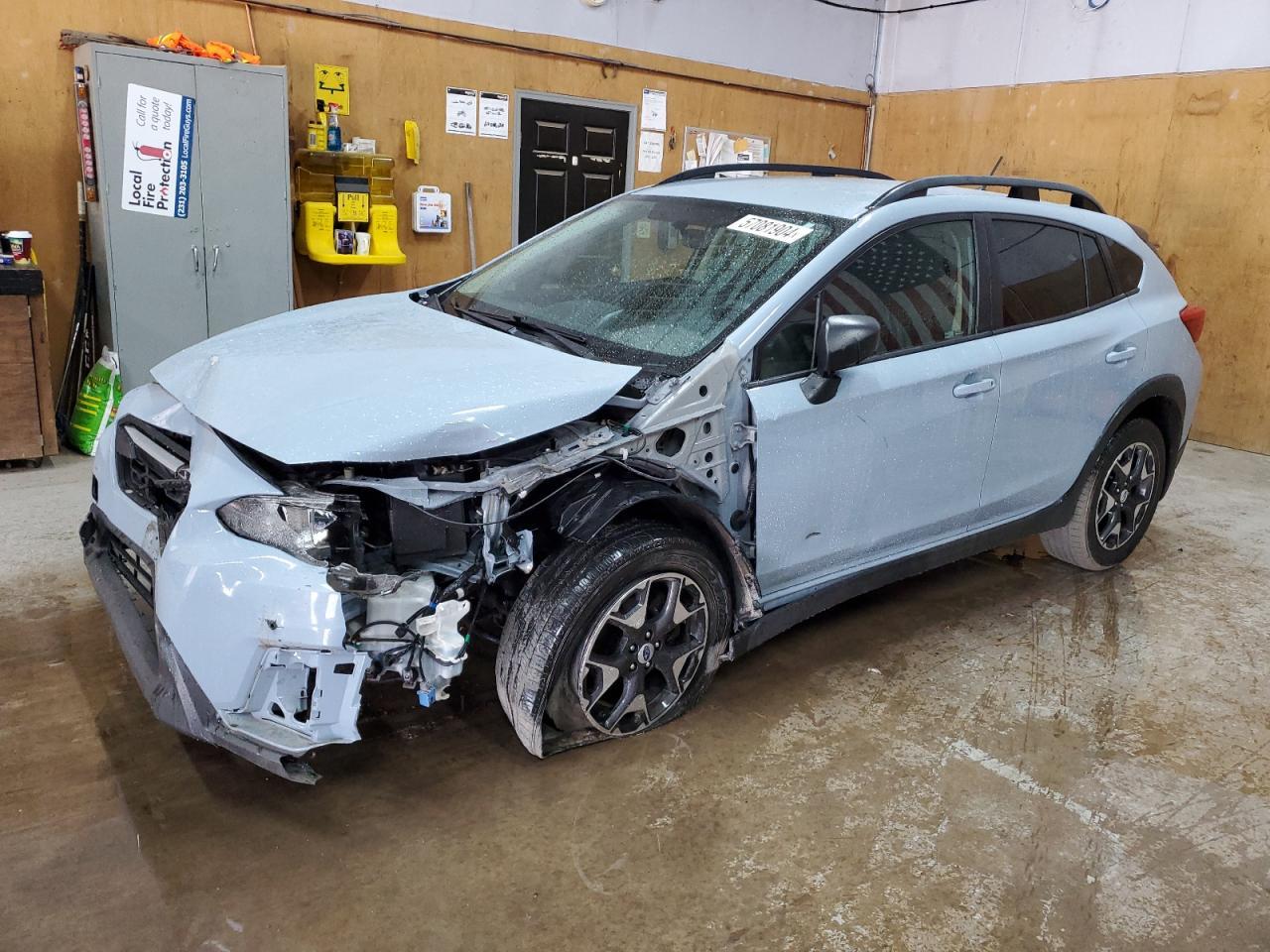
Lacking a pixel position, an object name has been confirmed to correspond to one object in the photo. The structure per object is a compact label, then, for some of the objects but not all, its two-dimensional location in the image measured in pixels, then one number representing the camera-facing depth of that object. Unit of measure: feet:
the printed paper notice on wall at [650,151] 23.56
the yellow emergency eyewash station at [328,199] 18.28
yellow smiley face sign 18.61
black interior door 21.84
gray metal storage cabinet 15.72
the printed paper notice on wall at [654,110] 23.27
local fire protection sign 15.76
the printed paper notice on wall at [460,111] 20.36
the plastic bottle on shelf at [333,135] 18.10
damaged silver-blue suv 6.82
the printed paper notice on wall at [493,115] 20.85
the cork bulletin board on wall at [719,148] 24.44
